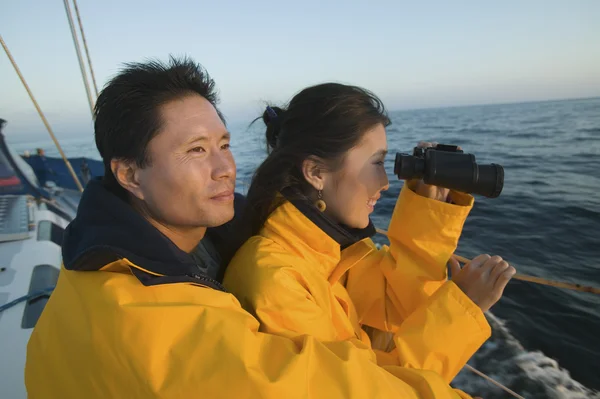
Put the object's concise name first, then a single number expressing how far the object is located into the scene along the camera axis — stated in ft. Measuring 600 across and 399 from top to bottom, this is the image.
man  2.63
